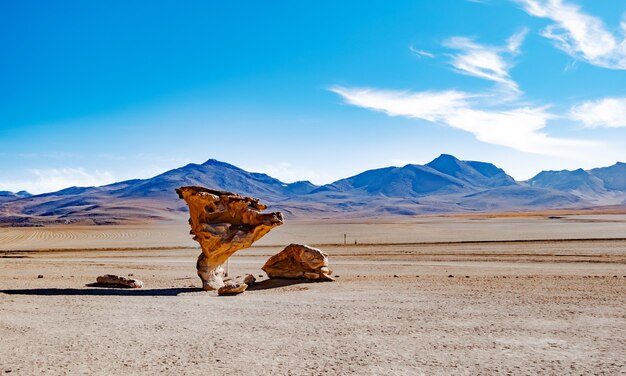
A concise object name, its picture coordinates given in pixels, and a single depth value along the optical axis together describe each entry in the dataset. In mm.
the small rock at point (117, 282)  17828
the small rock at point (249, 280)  18073
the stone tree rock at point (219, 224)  17484
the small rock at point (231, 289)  16094
